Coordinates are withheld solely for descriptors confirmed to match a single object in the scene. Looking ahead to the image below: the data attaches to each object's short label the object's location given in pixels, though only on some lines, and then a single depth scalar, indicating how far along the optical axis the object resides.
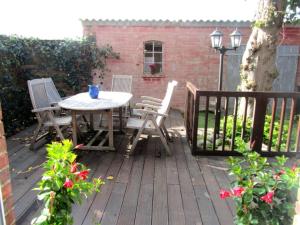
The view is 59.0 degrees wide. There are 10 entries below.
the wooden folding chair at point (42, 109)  3.75
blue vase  4.18
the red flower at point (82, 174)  1.49
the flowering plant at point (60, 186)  1.42
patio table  3.53
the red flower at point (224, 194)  1.62
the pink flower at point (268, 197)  1.47
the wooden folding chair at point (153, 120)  3.62
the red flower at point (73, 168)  1.48
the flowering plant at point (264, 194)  1.51
